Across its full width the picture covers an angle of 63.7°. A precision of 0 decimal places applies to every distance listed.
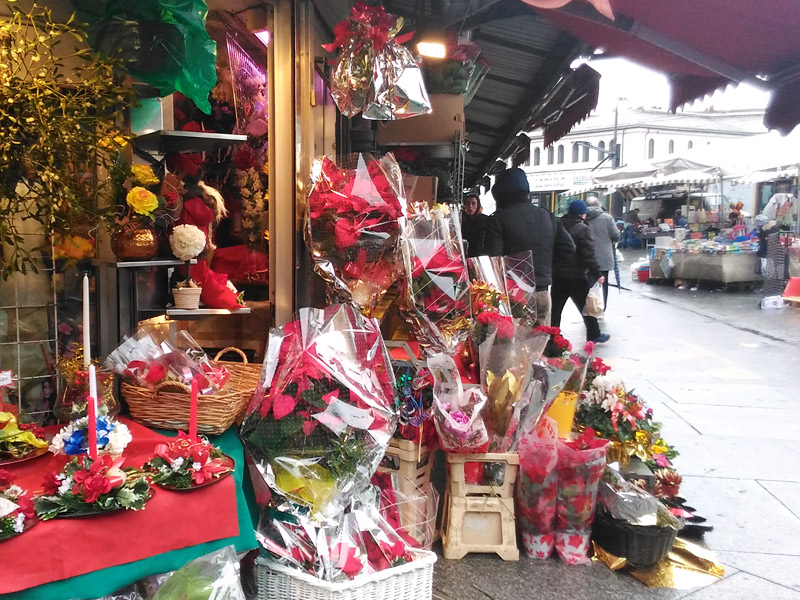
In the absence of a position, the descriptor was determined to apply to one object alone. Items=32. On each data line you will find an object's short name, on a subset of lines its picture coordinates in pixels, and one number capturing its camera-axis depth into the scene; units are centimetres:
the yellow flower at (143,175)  260
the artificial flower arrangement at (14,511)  183
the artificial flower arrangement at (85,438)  212
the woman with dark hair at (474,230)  711
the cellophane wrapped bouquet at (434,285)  321
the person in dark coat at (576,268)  790
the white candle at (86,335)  236
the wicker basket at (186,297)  298
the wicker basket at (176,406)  257
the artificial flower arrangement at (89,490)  194
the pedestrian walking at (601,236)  1049
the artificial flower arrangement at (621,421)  363
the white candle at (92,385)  201
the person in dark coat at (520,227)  611
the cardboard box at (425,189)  495
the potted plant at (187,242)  281
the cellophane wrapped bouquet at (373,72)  332
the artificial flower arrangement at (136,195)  256
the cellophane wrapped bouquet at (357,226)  306
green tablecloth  188
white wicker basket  240
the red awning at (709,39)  383
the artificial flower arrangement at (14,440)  220
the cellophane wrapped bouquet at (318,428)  244
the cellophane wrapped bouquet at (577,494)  317
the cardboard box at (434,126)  479
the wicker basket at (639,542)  312
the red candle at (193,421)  236
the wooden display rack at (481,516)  328
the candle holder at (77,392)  246
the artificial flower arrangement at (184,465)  217
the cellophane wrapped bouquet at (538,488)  320
